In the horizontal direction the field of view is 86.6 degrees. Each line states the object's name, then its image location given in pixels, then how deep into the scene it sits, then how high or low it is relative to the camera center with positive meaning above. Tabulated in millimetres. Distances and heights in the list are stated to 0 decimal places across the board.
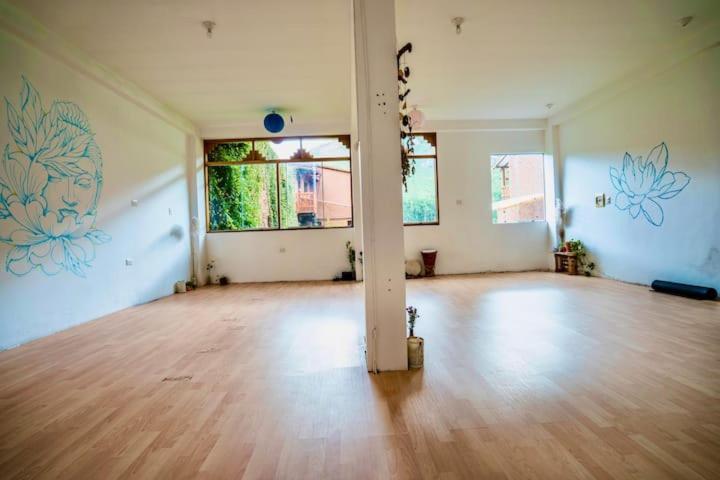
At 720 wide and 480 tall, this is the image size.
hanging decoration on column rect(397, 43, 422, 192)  2943 +900
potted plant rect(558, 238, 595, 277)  7343 -518
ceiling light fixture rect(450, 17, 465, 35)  4258 +2376
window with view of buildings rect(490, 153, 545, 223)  8461 +953
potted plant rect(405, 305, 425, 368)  2910 -908
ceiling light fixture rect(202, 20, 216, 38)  4145 +2363
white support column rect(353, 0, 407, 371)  2803 +406
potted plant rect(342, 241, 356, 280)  8031 -555
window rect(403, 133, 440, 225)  8302 +959
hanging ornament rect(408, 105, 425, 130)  3257 +998
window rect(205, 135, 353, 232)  8141 +1176
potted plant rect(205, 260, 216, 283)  8102 -591
